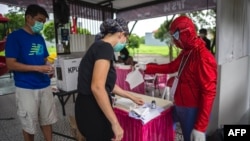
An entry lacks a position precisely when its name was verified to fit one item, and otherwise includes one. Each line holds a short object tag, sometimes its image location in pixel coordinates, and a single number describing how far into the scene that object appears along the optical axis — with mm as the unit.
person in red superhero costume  1135
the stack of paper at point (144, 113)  1197
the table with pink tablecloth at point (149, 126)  1240
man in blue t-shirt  1511
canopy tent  4457
